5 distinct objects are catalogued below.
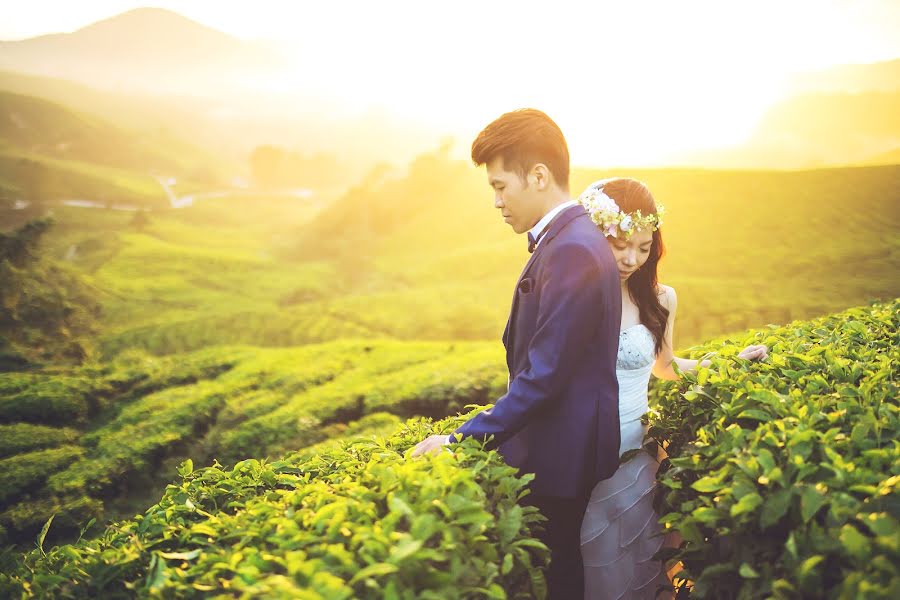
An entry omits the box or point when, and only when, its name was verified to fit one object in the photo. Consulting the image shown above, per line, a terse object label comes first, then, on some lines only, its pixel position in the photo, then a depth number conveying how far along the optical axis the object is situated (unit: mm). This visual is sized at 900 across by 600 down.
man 2191
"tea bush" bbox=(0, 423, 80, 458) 6359
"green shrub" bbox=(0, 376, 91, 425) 7055
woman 2883
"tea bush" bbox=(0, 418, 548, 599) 1543
